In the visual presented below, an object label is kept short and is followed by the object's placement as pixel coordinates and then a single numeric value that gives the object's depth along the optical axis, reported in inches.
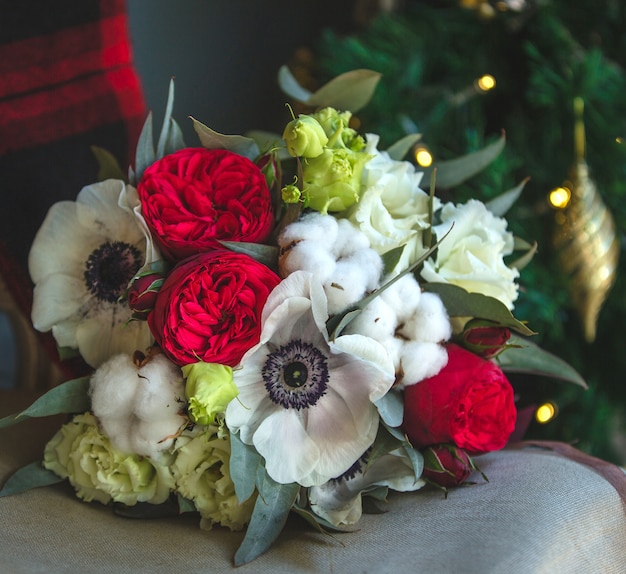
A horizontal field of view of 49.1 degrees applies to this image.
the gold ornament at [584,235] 32.1
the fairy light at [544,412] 28.8
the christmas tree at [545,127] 32.6
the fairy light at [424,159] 26.4
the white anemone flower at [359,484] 20.0
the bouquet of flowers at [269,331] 19.0
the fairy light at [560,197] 31.4
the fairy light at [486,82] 33.8
